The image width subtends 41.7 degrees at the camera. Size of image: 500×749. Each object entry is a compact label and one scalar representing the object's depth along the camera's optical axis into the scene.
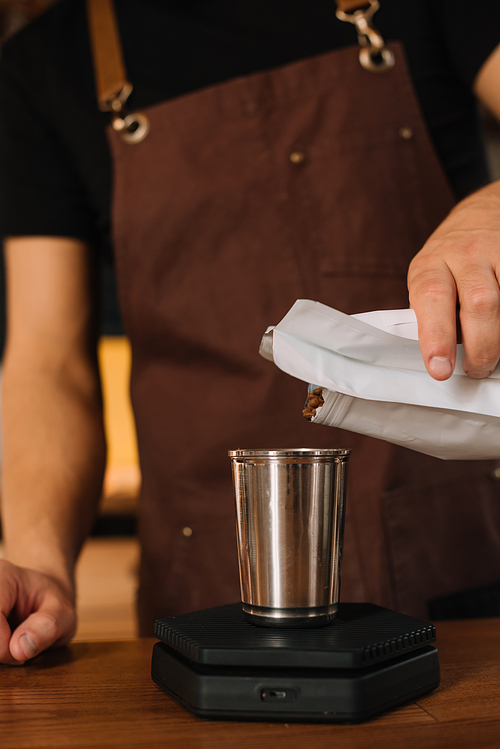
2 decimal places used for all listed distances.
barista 0.77
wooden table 0.35
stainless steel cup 0.42
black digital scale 0.38
